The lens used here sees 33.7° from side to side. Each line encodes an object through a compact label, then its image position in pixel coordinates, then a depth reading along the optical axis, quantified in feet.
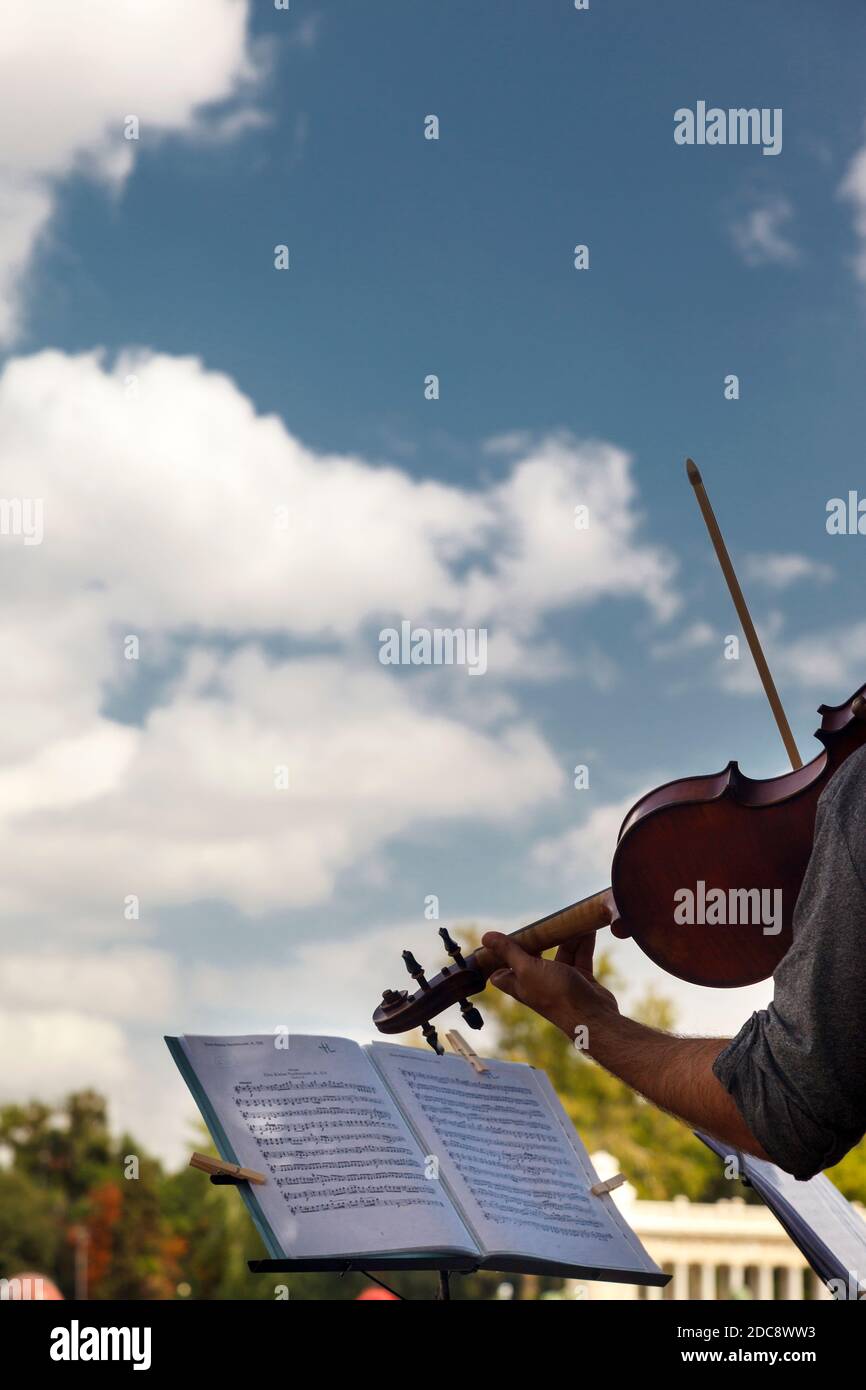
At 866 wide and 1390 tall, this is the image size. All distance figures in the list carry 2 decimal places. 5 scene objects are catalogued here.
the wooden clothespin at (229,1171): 8.50
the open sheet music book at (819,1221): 9.33
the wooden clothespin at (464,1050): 10.38
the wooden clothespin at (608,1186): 10.14
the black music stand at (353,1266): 8.15
